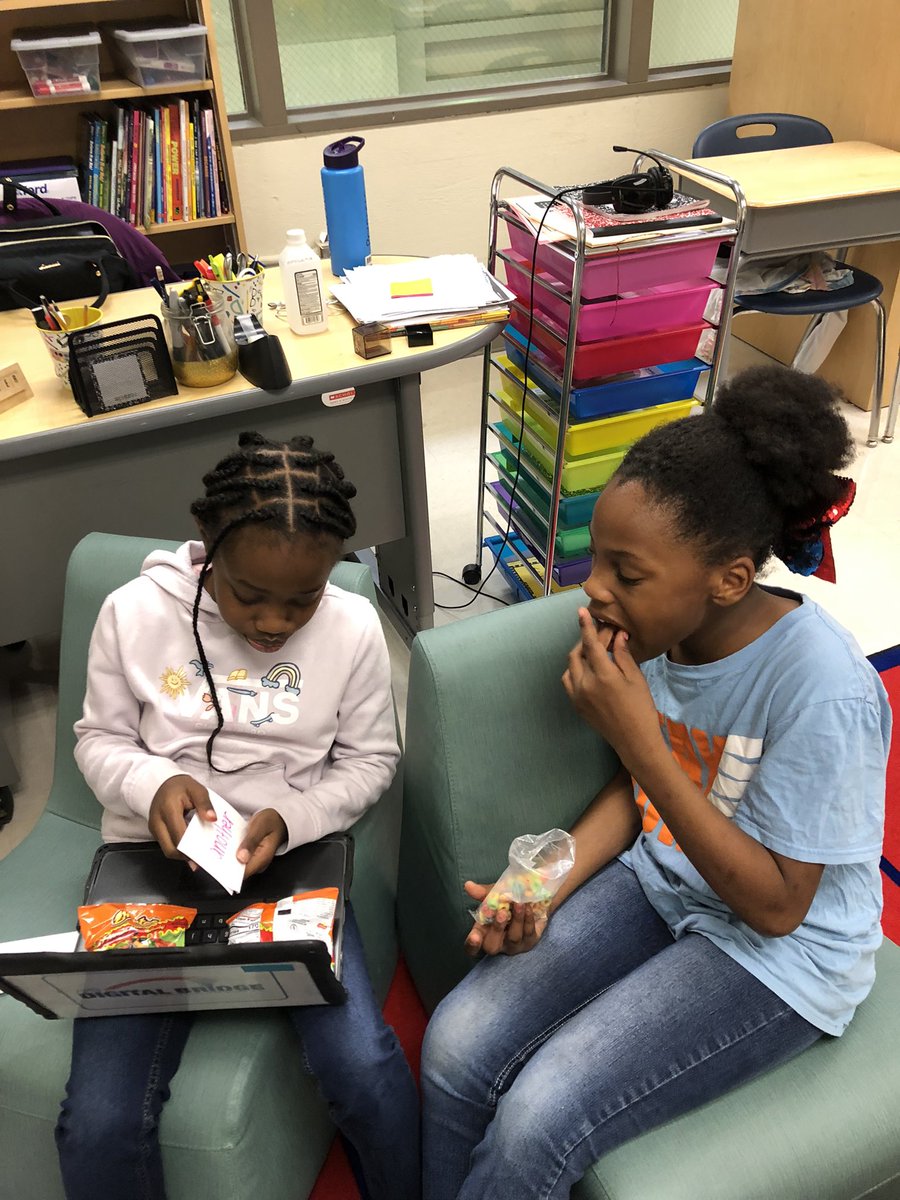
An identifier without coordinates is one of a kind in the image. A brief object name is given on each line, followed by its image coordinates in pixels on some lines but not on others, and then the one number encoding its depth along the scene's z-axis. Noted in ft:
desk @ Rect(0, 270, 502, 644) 5.23
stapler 5.26
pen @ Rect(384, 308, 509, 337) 5.88
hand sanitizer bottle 5.71
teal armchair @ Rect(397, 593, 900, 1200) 2.99
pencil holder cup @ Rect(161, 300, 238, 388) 5.24
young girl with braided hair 3.28
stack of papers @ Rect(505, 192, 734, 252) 5.61
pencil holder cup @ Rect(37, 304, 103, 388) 5.12
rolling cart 5.84
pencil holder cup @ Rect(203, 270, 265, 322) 5.48
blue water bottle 6.07
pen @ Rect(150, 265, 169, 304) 5.29
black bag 6.52
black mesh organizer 5.00
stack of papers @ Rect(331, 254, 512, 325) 5.93
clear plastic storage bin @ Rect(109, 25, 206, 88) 8.29
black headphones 5.77
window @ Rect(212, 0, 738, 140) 10.05
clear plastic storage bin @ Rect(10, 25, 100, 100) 8.18
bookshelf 8.48
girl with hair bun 3.01
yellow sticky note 6.12
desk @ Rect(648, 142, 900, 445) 7.82
